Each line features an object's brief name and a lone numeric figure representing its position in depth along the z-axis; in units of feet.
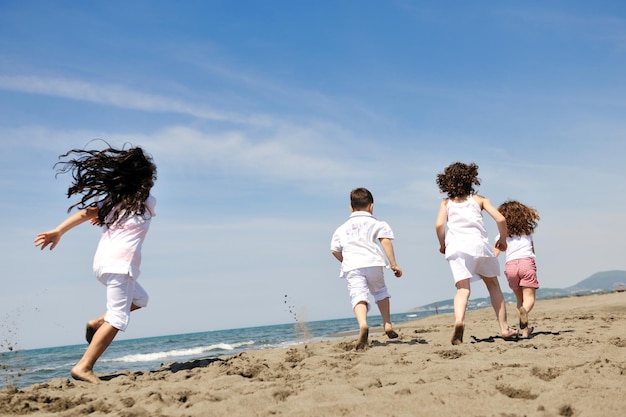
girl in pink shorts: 23.76
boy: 20.74
